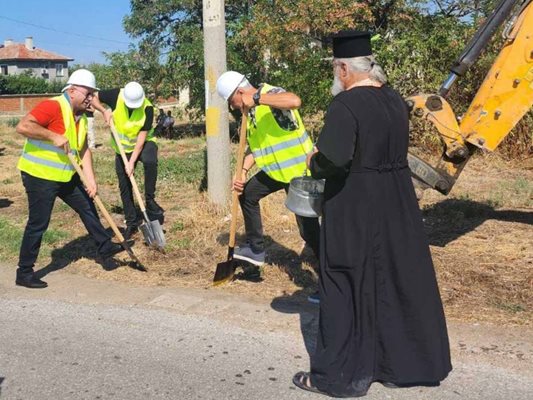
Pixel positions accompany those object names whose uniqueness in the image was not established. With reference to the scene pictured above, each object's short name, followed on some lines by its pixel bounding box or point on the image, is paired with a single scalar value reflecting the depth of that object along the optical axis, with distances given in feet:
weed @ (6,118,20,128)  86.79
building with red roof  281.54
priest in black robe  12.44
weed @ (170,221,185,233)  25.88
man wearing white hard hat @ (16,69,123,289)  19.40
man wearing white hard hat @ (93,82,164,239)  24.36
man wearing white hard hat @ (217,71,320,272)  17.40
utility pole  26.20
